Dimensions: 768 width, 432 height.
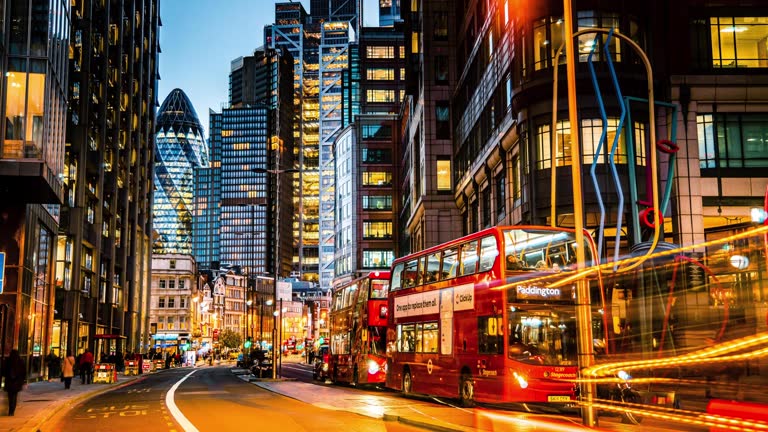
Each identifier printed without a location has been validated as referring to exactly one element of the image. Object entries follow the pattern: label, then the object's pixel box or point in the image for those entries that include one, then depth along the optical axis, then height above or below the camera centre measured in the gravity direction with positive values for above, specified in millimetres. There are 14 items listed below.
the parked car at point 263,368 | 49728 -2670
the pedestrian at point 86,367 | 45562 -2259
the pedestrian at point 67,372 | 38469 -2094
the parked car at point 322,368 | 44834 -2433
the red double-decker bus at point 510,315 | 21406 +229
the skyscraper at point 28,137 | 33656 +8046
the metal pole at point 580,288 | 16406 +758
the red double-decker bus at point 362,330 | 35000 -218
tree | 157625 -2514
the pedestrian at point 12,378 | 22375 -1378
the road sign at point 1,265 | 16089 +1264
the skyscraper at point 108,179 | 59406 +13243
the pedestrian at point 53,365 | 49438 -2341
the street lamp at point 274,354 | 43656 -1518
